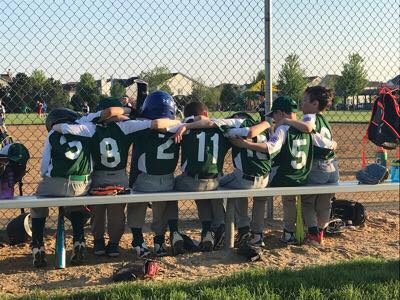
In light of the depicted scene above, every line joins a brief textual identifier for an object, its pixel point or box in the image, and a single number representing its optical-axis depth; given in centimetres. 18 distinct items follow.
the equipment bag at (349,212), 577
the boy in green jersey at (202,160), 465
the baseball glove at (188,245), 494
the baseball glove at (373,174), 502
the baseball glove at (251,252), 459
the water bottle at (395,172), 523
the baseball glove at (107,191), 435
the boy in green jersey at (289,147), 477
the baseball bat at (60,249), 443
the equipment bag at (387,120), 538
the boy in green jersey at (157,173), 460
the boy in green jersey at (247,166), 468
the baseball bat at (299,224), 512
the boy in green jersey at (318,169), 516
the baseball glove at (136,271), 406
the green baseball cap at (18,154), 446
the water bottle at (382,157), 580
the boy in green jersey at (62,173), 434
